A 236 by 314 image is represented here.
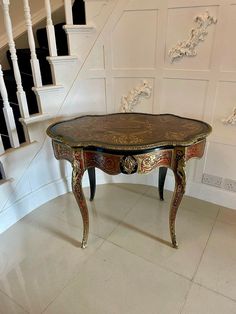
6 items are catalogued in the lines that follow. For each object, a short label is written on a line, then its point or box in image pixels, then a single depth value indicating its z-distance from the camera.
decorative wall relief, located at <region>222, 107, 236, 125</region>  1.52
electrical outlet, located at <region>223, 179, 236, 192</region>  1.70
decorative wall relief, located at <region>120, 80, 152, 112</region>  1.75
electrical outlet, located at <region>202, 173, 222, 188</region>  1.75
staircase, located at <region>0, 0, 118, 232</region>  1.53
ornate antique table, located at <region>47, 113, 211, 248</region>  1.15
